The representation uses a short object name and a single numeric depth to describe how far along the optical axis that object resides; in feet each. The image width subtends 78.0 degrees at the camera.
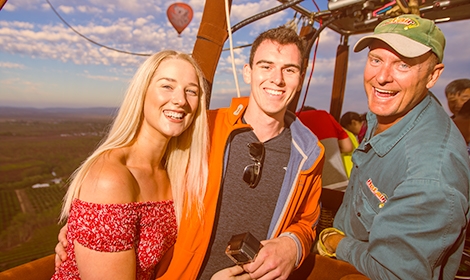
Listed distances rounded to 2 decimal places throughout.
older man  3.21
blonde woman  3.08
